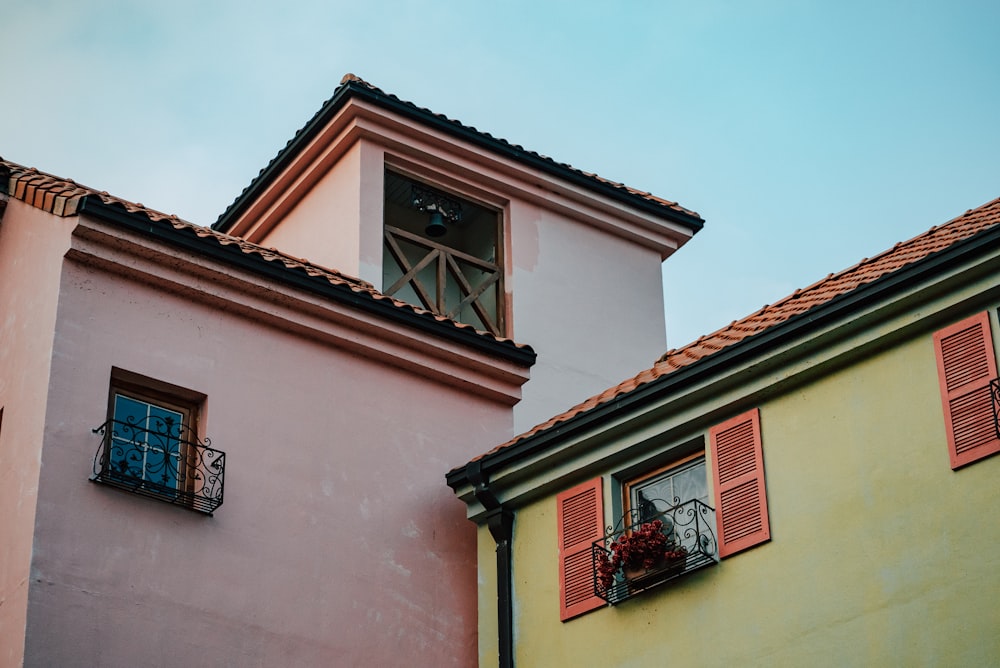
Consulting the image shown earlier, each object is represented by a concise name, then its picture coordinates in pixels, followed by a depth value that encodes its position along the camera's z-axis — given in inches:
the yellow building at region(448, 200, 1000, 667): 550.0
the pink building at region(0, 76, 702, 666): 602.9
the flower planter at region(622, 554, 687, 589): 618.5
